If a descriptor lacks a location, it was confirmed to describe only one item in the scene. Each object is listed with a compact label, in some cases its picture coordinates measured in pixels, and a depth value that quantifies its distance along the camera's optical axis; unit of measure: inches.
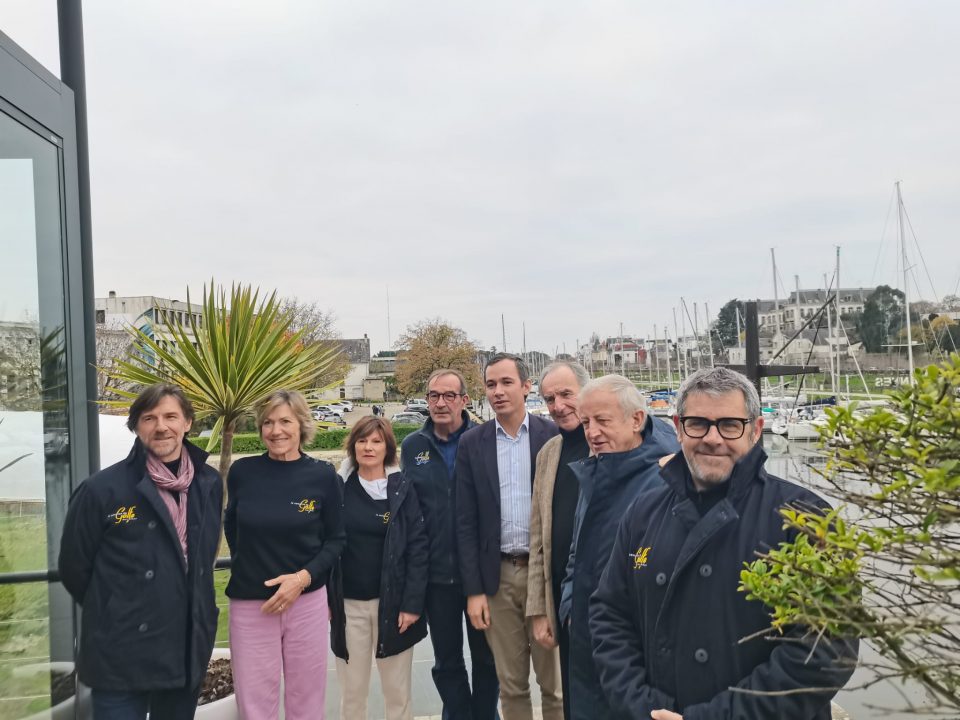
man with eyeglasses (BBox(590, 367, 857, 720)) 79.7
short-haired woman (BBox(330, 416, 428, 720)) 150.1
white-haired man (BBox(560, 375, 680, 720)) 120.3
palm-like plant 190.4
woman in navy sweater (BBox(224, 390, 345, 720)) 141.0
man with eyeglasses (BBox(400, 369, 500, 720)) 156.0
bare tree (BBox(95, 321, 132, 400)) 1025.5
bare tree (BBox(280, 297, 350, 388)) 1602.1
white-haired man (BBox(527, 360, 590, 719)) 137.6
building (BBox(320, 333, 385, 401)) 2500.0
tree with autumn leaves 1643.7
